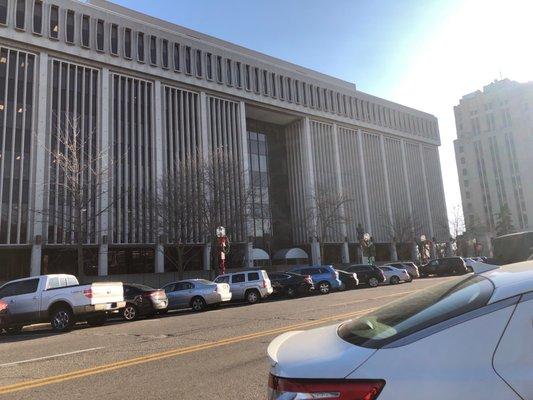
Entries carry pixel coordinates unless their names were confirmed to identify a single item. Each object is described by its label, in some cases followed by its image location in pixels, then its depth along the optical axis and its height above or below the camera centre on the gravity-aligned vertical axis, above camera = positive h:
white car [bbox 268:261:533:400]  2.28 -0.50
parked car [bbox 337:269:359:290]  31.49 -0.87
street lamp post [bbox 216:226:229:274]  30.60 +2.28
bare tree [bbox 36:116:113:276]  35.56 +7.36
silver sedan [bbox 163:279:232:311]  21.64 -0.87
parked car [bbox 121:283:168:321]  19.17 -0.93
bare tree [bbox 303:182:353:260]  51.84 +6.21
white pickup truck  15.33 -0.58
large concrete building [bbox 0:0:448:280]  36.47 +14.01
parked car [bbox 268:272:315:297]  27.39 -0.89
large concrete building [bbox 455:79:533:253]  109.06 +25.54
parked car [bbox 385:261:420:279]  40.02 -0.58
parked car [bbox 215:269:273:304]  24.30 -0.64
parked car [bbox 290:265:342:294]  28.52 -0.59
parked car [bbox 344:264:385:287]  32.78 -0.72
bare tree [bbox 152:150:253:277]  35.19 +5.82
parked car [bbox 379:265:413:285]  35.34 -0.90
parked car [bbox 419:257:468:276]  41.19 -0.60
